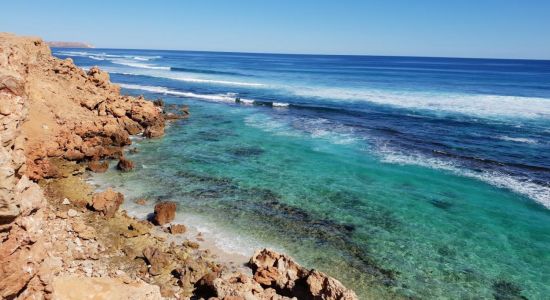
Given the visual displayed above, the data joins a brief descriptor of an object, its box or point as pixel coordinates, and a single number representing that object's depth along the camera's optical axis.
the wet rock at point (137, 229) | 15.26
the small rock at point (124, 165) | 22.59
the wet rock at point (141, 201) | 18.44
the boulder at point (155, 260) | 13.03
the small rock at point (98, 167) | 22.06
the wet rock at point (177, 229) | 15.78
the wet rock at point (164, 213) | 16.37
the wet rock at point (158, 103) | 43.09
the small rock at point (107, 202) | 16.61
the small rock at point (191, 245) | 14.84
